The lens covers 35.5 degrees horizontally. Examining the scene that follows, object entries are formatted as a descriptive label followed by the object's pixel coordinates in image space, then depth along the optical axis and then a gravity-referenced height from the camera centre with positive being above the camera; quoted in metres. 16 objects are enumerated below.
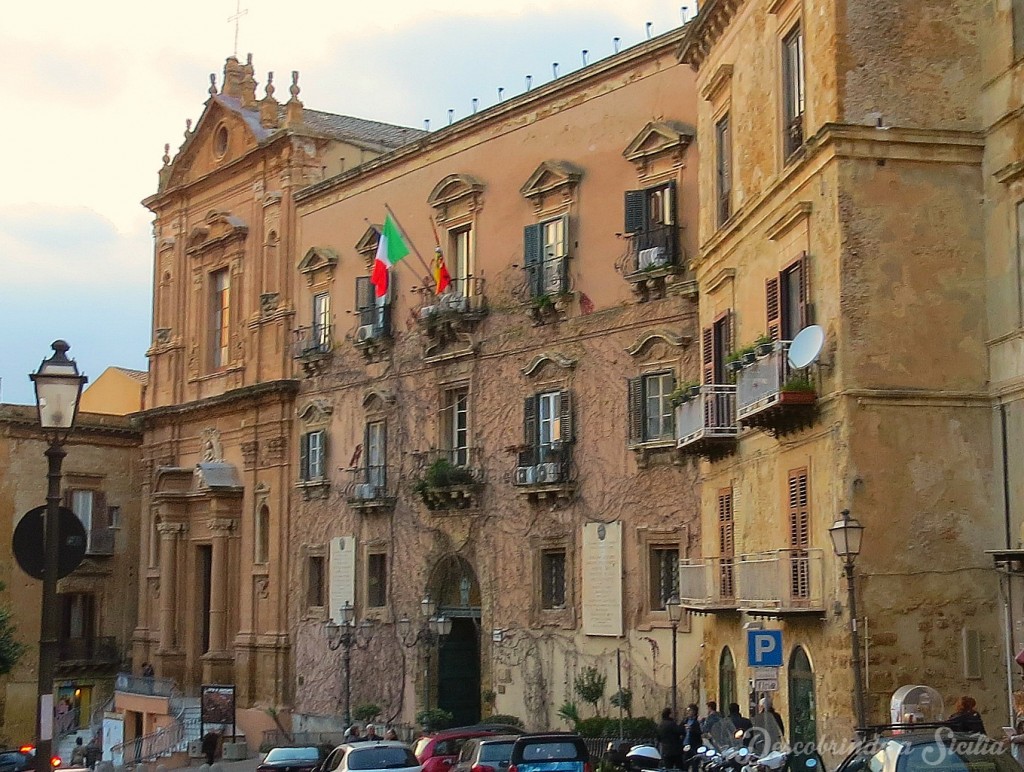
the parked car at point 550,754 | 21.23 -2.12
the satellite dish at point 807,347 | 20.38 +3.15
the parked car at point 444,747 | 25.55 -2.46
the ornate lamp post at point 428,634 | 37.06 -0.88
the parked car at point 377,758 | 23.48 -2.39
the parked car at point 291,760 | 30.52 -3.14
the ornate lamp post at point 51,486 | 13.50 +0.94
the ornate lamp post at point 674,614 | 27.87 -0.35
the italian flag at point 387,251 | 38.62 +8.25
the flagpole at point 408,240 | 38.62 +8.68
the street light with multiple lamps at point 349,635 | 38.31 -0.97
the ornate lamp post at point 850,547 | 17.56 +0.51
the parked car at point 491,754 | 22.73 -2.28
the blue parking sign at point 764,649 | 18.92 -0.65
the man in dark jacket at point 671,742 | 23.28 -2.17
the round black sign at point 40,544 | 13.89 +0.46
